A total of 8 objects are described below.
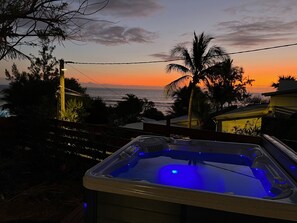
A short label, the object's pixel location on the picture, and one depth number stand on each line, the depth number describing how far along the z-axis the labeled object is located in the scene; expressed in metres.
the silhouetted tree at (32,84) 9.21
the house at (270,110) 9.12
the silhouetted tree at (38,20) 3.02
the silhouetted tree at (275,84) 23.96
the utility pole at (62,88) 7.65
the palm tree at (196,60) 14.19
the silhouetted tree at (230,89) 22.30
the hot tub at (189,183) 1.48
